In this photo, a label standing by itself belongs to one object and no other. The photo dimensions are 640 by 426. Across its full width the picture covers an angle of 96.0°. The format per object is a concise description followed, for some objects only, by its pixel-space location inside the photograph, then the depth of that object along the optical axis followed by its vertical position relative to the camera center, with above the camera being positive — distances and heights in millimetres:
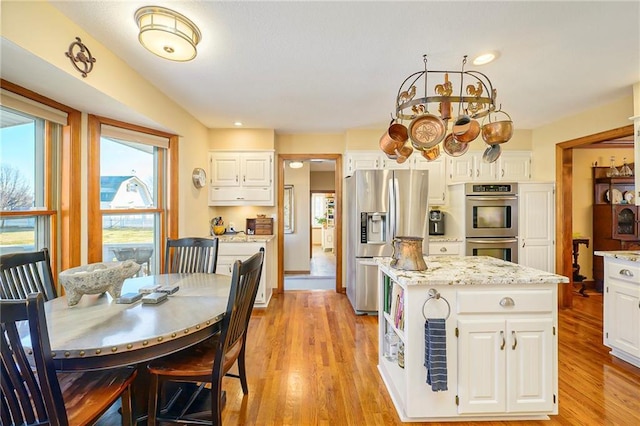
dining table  1206 -538
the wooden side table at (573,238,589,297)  4367 -757
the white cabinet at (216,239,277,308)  3725 -527
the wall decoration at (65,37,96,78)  1763 +993
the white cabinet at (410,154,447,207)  4133 +482
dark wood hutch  4238 -25
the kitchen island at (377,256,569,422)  1708 -770
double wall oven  3766 -74
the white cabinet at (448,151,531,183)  4156 +671
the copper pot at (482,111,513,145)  1796 +524
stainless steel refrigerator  3574 -20
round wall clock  3719 +492
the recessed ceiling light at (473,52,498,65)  2139 +1192
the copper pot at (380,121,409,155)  2059 +562
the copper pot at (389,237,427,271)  1880 -273
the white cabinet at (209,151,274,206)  4105 +562
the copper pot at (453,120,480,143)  1810 +517
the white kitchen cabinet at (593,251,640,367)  2371 -779
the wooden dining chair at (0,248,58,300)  1589 -360
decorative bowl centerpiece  1549 -365
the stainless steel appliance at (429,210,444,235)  4117 -110
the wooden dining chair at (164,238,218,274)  2625 -366
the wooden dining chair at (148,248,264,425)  1523 -821
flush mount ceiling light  1617 +1049
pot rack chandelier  1786 +551
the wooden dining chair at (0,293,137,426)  948 -608
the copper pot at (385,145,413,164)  2168 +467
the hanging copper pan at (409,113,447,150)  1782 +526
